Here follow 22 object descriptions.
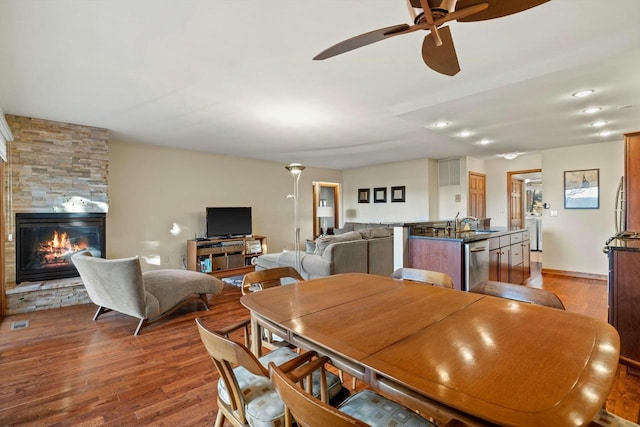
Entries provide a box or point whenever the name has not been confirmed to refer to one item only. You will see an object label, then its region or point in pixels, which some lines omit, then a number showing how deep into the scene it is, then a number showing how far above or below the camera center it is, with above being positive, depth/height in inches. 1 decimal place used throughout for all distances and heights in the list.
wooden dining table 31.3 -19.2
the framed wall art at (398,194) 292.8 +16.7
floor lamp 140.1 +19.9
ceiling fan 52.2 +35.6
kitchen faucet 179.5 -6.1
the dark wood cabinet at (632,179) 124.6 +12.0
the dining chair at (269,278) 79.0 -19.0
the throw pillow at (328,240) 166.9 -15.8
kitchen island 142.5 -21.8
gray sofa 159.6 -25.1
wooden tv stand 222.4 -31.8
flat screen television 233.9 -7.2
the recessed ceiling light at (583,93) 115.8 +44.7
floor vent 130.2 -47.7
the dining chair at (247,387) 42.9 -30.9
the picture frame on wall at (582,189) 205.9 +13.7
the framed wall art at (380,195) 309.3 +16.8
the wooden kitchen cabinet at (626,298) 90.7 -27.3
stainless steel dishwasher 141.2 -25.0
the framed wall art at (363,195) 327.0 +17.6
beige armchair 119.0 -32.6
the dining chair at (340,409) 29.8 -23.1
